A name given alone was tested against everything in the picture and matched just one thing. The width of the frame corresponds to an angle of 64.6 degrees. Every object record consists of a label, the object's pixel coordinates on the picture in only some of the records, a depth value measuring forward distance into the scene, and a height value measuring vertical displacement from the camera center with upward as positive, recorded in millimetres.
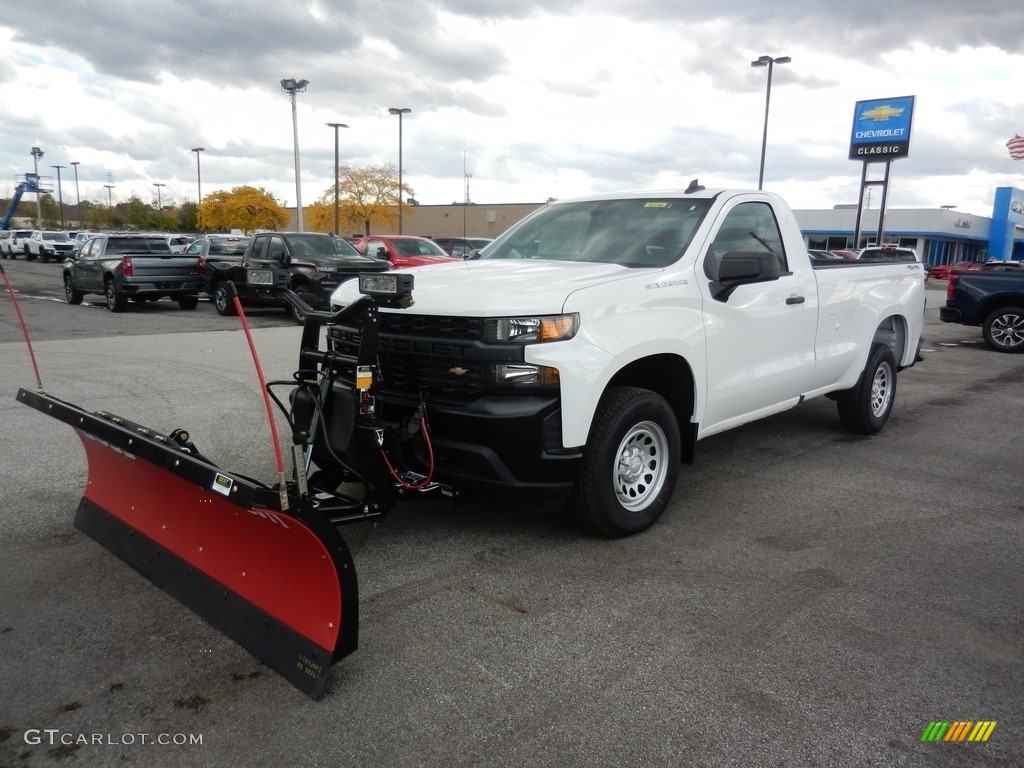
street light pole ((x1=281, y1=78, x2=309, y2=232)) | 34969 +5122
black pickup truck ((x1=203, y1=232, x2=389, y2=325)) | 15242 -691
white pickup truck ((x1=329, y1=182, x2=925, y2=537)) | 3994 -580
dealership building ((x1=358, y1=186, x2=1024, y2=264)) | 61031 +1542
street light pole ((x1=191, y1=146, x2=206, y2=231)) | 67750 +964
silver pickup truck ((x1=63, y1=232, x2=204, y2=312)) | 17922 -1149
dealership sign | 45312 +6653
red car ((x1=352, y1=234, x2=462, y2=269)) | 18688 -431
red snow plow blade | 3004 -1403
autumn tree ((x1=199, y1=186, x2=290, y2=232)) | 64000 +1236
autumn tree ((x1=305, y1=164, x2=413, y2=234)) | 56250 +2549
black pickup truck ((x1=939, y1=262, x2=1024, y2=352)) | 14617 -937
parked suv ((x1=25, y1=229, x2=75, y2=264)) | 45906 -1470
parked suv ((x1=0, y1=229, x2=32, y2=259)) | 49466 -1505
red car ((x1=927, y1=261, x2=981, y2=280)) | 48438 -1269
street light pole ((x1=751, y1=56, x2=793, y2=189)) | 32719 +7230
